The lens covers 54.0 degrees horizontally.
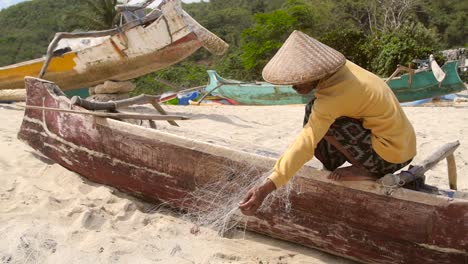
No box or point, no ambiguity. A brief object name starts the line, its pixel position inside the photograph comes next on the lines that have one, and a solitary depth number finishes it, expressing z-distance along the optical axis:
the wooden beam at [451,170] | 2.80
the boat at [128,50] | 6.39
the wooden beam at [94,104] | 3.36
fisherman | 1.99
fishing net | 2.50
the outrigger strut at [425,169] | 2.13
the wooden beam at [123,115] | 3.14
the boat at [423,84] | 9.92
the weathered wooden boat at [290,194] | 2.07
